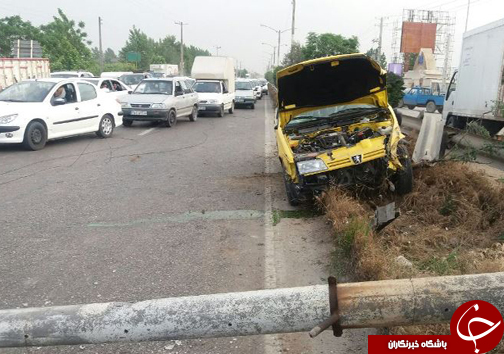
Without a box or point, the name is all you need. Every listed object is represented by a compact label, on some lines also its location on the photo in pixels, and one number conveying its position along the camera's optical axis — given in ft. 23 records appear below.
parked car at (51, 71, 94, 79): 72.10
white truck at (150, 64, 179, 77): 185.89
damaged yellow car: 19.83
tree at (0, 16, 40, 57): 142.41
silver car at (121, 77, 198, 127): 50.67
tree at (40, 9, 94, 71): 135.13
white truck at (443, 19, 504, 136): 33.04
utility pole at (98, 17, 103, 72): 164.87
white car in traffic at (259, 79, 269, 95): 151.23
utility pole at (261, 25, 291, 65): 207.83
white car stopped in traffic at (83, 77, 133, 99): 55.77
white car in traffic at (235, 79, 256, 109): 84.84
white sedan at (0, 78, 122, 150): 33.81
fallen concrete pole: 6.48
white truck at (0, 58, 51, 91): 73.10
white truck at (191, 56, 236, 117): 65.98
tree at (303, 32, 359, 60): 110.22
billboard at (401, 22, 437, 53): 216.13
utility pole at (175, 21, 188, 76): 236.55
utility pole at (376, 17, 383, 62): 143.25
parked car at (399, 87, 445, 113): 103.40
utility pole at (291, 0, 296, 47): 135.55
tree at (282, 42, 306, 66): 125.06
